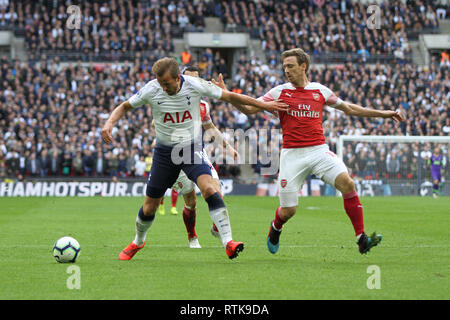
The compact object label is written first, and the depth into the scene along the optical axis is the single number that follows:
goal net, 29.55
